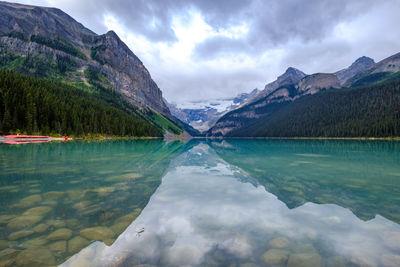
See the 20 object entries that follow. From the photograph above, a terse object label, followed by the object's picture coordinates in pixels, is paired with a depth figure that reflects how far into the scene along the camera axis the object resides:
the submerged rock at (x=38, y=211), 9.15
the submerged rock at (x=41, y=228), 7.51
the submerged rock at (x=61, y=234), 7.02
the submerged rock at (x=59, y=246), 6.27
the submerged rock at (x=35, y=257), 5.50
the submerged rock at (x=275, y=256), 6.02
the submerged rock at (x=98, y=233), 7.26
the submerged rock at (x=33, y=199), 10.77
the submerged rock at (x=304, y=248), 6.68
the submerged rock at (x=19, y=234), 6.89
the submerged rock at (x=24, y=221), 7.86
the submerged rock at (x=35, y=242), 6.42
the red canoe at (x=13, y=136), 62.10
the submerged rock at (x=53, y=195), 11.62
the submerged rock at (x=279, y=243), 7.02
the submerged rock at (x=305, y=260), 5.88
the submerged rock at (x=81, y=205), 10.24
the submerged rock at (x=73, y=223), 8.06
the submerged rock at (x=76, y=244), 6.38
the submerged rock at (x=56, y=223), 8.02
